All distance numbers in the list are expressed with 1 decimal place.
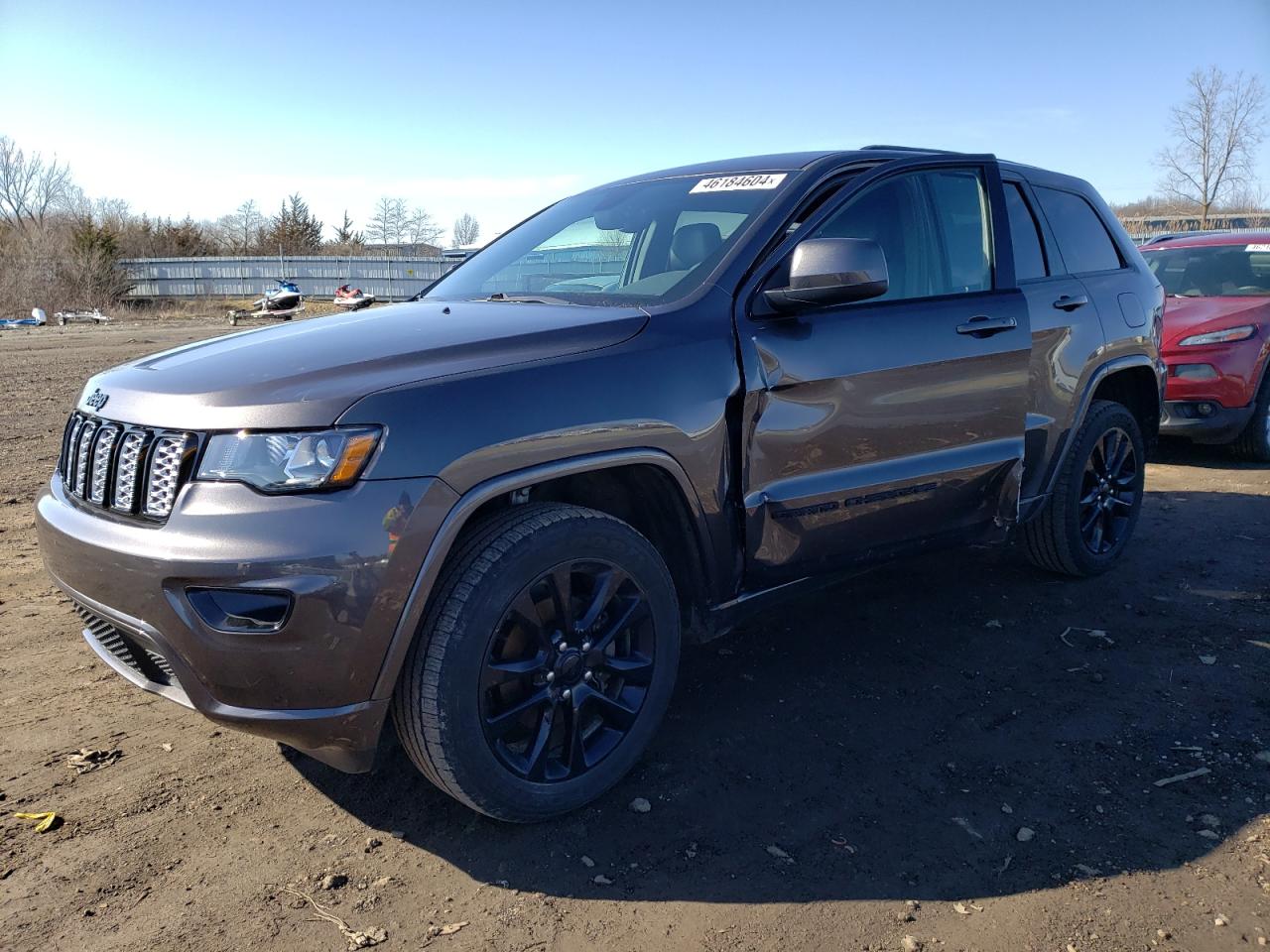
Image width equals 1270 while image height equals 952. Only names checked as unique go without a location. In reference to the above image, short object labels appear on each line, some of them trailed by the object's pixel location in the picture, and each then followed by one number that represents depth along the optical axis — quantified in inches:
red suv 288.7
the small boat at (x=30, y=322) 914.1
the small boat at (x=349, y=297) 1008.6
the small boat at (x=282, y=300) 1070.4
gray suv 90.4
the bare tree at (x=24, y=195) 1748.3
